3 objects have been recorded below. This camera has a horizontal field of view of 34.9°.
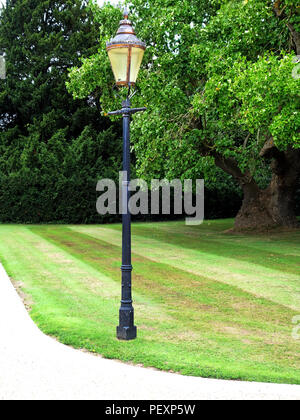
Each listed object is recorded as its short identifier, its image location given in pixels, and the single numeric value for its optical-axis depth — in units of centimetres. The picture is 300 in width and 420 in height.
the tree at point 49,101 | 3319
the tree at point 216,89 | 1505
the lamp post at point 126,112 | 676
